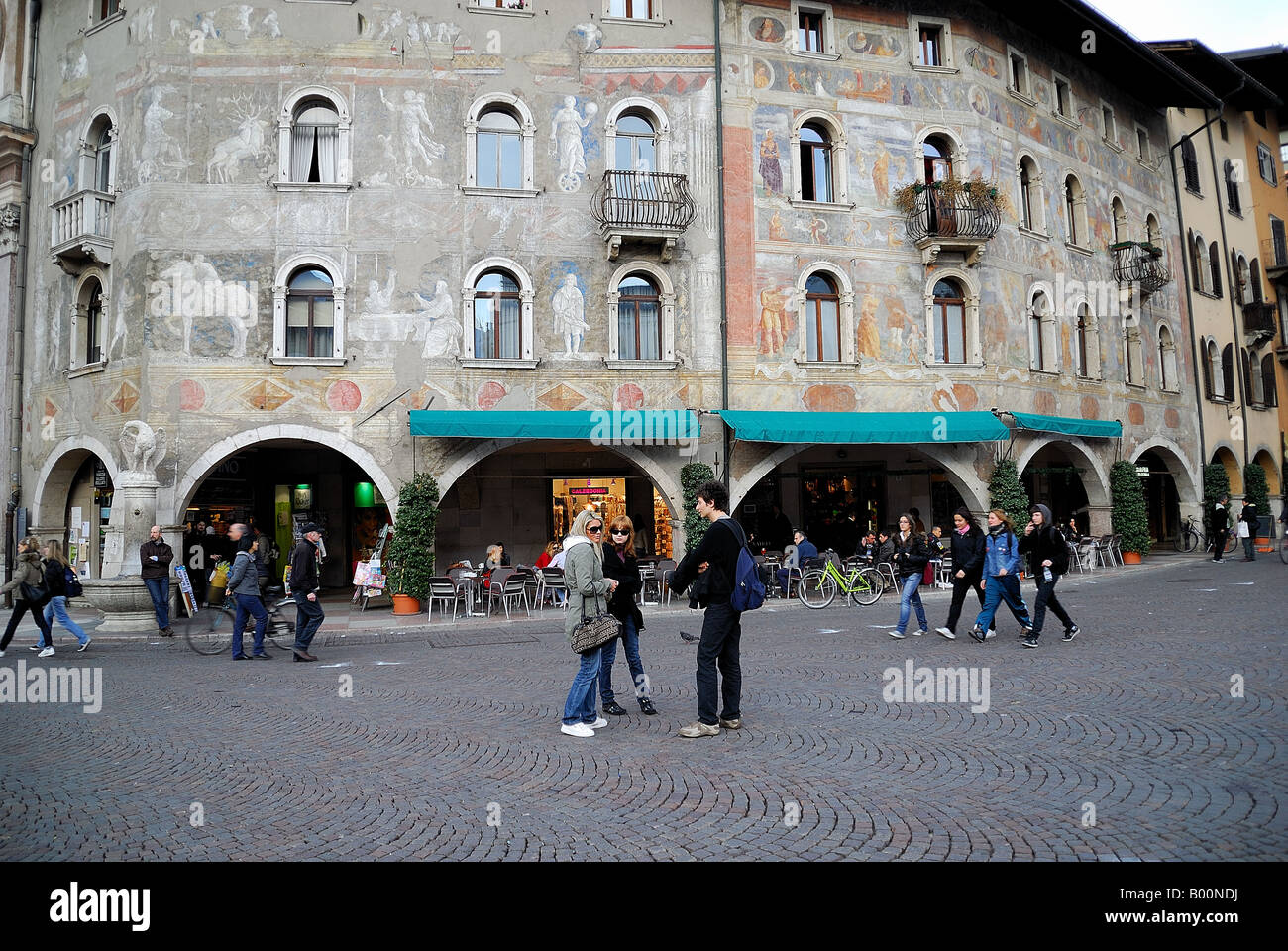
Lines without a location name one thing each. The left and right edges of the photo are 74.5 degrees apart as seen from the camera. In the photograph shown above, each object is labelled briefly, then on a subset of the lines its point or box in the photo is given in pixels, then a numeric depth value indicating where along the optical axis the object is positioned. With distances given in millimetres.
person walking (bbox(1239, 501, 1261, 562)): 22427
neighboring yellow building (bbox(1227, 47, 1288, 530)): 31734
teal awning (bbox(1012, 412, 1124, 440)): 20219
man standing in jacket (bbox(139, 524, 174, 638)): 13305
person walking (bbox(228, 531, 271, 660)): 11180
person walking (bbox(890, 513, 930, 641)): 11523
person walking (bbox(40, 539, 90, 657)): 11742
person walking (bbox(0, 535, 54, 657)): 11445
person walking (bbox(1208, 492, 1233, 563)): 22920
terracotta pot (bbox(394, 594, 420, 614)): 16391
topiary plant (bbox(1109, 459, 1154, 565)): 22906
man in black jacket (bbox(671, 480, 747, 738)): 6301
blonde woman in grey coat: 6598
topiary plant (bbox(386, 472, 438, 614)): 16391
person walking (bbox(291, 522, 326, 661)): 10984
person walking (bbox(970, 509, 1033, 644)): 10656
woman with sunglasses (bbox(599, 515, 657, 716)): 7320
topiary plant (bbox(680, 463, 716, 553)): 17516
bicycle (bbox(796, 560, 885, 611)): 16344
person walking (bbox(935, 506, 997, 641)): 11180
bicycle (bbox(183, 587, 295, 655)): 11875
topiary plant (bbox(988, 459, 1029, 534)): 19594
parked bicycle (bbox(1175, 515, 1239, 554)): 26219
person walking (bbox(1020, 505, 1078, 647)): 10305
